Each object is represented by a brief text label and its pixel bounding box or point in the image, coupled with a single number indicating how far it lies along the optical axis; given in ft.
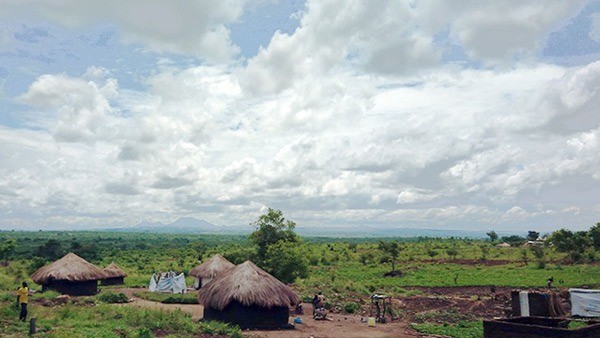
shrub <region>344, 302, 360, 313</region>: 90.74
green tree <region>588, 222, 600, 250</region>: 179.46
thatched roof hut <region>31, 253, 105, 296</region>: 108.78
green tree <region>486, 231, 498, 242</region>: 333.21
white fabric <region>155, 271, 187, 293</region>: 114.62
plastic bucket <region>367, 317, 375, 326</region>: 77.30
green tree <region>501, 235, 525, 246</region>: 274.87
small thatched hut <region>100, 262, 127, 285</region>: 129.80
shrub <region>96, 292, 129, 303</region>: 99.45
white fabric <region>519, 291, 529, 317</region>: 62.59
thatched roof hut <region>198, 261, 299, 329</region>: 75.41
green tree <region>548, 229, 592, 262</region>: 171.73
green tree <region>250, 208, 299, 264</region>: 120.47
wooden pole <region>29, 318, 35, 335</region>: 56.65
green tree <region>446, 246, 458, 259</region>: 199.99
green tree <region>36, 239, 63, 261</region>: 220.84
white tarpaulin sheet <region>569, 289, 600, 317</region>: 69.15
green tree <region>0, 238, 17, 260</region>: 163.32
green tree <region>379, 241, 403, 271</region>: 171.42
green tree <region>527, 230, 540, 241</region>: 310.45
